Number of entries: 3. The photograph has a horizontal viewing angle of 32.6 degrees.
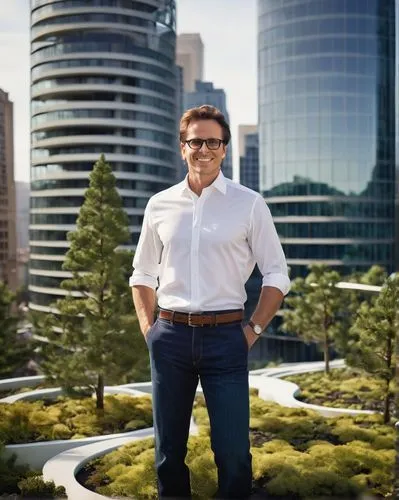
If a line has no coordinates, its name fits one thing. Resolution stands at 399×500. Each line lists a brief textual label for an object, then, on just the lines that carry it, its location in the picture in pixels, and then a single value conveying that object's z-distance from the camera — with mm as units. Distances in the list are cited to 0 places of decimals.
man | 2127
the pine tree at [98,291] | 5789
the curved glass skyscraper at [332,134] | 25891
